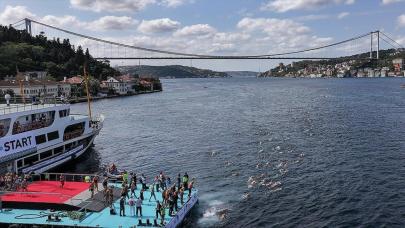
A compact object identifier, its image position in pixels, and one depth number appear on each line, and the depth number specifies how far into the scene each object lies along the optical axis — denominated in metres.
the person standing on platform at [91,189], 31.58
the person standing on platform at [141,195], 31.89
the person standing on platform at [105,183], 32.47
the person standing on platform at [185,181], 35.19
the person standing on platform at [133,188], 32.65
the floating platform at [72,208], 27.88
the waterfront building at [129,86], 195.12
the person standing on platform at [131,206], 29.29
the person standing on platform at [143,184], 34.47
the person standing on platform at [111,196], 30.48
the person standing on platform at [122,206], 29.03
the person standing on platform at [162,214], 27.73
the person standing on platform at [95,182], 32.78
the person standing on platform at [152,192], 32.44
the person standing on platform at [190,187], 33.76
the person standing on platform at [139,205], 29.02
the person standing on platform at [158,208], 28.67
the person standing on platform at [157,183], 34.75
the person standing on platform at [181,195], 31.92
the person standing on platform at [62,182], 34.53
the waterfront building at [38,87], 126.81
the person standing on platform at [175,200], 30.34
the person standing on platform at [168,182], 36.03
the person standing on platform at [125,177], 34.88
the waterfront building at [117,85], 184.50
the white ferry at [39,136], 40.78
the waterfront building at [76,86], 155.70
